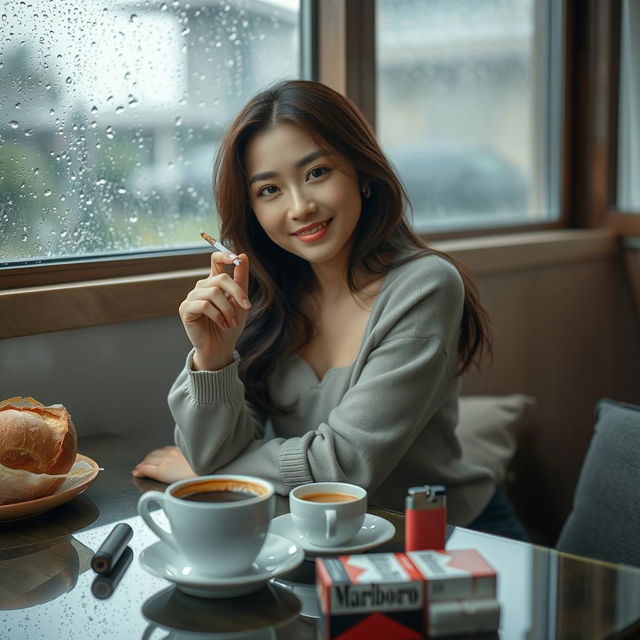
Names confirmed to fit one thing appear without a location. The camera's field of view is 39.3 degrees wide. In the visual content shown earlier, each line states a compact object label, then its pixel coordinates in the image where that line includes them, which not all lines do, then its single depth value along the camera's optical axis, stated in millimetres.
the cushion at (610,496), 1326
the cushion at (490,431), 1937
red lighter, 873
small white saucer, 930
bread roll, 1108
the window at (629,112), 2750
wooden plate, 1065
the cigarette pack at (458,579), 758
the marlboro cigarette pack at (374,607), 752
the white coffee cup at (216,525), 815
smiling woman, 1250
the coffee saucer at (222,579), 841
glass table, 800
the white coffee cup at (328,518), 929
